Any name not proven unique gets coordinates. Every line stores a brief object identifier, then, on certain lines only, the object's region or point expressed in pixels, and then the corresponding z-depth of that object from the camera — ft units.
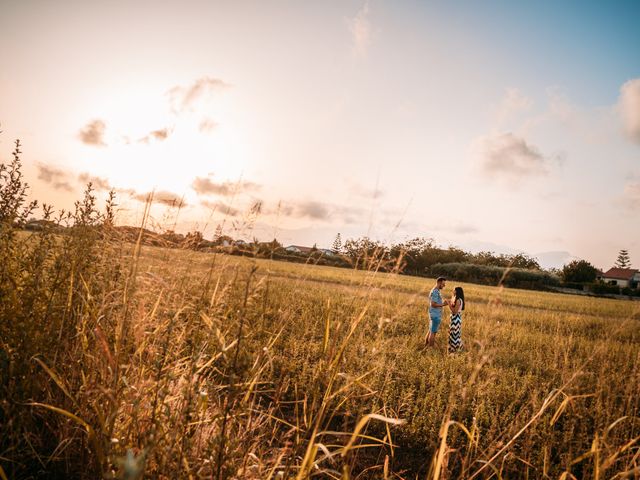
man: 30.68
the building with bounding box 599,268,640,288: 302.02
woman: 29.37
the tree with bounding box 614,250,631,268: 373.44
